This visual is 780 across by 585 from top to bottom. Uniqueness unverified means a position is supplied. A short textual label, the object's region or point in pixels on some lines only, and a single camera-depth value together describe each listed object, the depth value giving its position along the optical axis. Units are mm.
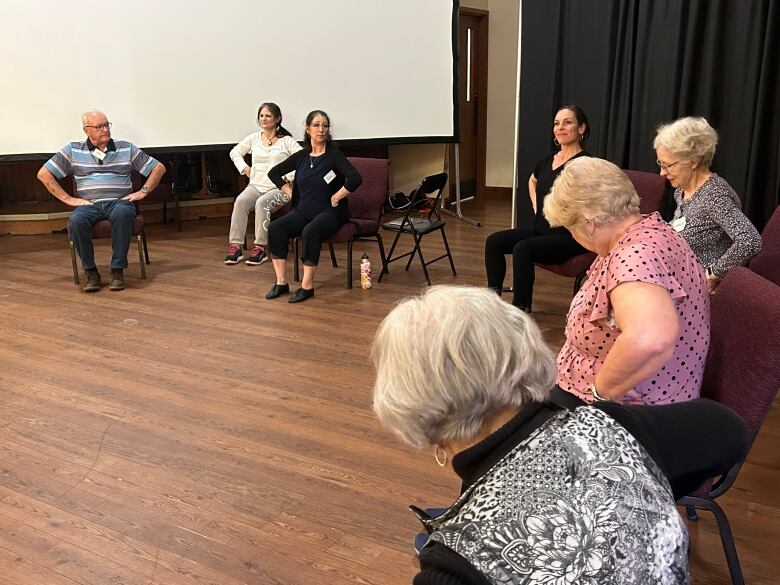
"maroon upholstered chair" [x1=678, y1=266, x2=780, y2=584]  1762
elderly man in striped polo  5406
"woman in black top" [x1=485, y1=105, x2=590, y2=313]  4336
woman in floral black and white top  990
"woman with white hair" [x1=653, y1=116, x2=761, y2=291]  3172
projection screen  6188
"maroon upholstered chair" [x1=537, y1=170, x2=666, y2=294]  4195
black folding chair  5371
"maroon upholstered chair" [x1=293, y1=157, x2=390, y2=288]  5480
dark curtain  4777
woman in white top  6180
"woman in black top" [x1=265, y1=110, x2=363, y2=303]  5086
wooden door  9031
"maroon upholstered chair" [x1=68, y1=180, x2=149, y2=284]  5414
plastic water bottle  5176
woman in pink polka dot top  1811
